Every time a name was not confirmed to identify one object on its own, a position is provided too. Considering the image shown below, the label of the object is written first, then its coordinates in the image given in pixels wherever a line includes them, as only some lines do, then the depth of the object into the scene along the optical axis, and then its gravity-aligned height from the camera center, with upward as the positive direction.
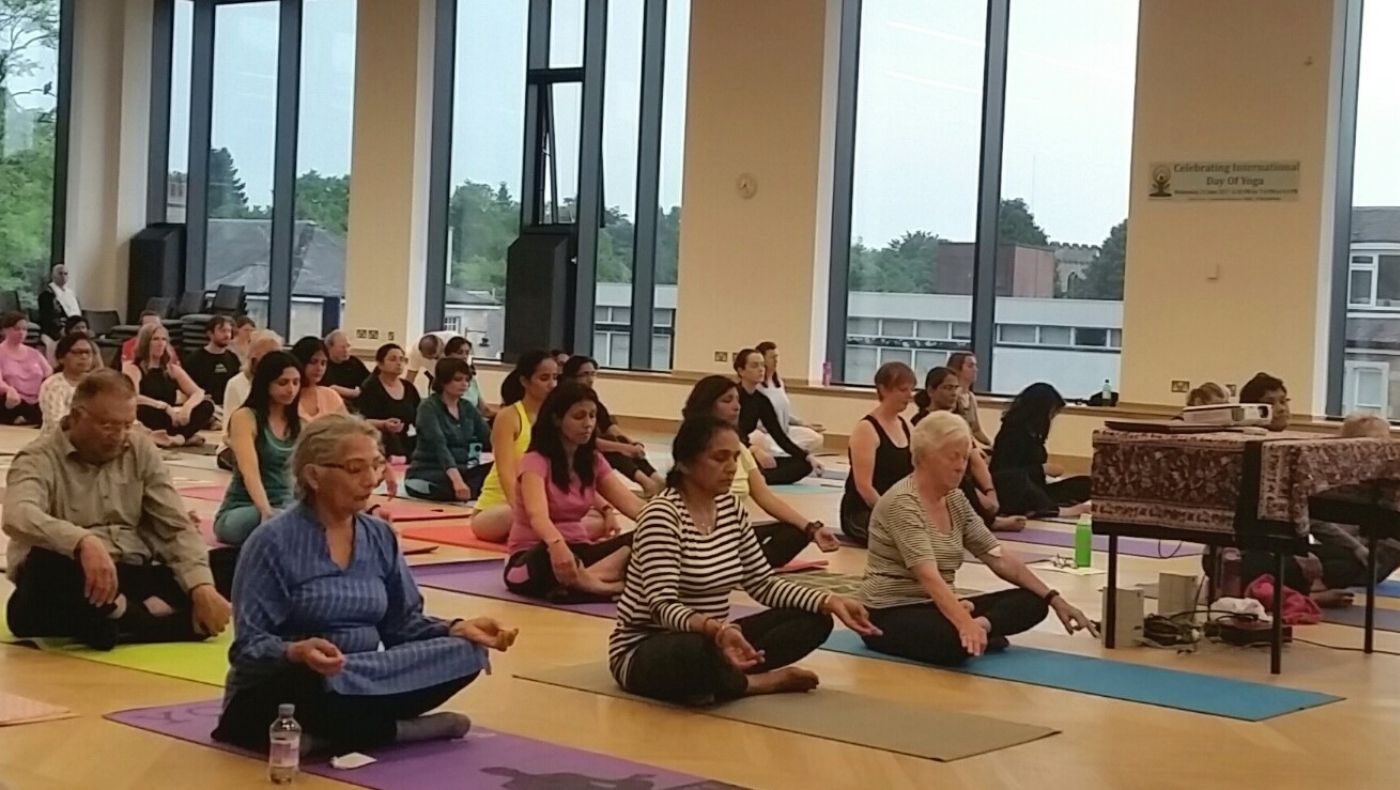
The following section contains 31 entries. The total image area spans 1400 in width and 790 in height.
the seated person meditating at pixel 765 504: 6.72 -0.66
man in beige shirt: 4.94 -0.69
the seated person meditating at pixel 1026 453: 9.85 -0.63
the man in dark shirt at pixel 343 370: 12.23 -0.45
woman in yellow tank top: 7.52 -0.42
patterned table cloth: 5.66 -0.41
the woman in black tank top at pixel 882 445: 7.97 -0.51
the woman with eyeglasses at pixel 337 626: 3.91 -0.72
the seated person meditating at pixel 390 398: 11.00 -0.56
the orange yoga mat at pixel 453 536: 7.98 -1.02
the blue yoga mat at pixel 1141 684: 5.11 -1.01
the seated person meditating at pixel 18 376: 13.94 -0.67
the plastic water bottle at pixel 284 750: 3.84 -0.96
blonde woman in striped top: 5.40 -0.72
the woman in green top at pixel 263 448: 6.49 -0.53
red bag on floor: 6.54 -0.93
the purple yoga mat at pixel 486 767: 3.90 -1.02
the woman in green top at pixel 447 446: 9.70 -0.75
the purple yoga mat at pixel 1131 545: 8.76 -1.00
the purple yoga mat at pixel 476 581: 6.44 -1.04
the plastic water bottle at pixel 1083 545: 7.83 -0.89
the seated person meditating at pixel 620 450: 8.68 -0.66
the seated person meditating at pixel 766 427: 10.48 -0.59
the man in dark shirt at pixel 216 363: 13.44 -0.47
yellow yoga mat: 4.99 -1.04
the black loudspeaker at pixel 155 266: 19.72 +0.34
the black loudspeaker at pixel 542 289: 16.80 +0.25
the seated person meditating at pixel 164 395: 12.54 -0.69
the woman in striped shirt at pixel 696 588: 4.68 -0.70
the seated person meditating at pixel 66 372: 8.90 -0.40
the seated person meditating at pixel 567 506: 6.39 -0.69
